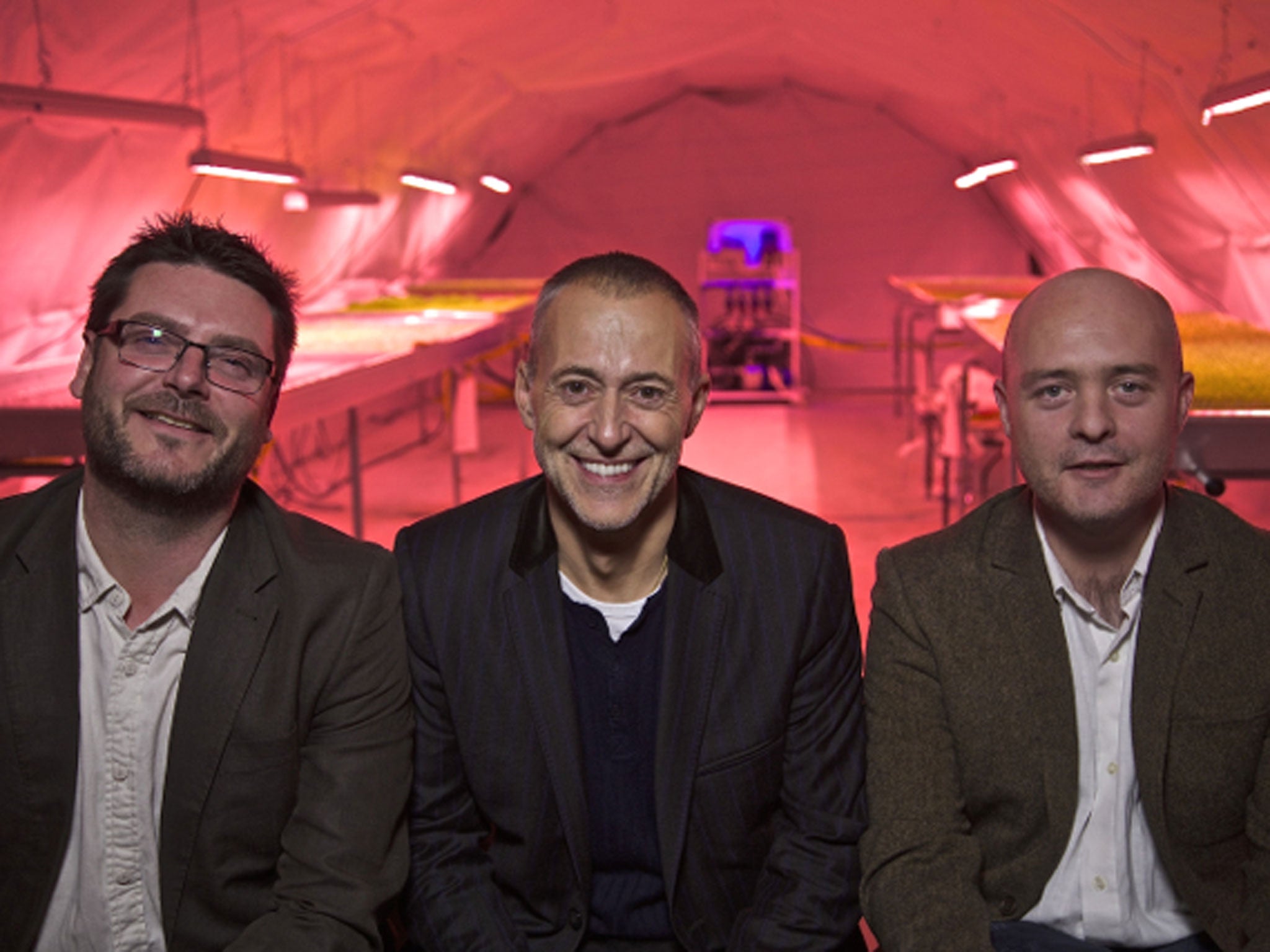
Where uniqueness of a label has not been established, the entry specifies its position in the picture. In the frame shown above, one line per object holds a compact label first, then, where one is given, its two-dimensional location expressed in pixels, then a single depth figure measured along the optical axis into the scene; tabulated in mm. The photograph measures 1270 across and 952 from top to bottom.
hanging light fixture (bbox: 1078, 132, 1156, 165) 6348
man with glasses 1764
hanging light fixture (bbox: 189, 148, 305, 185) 5184
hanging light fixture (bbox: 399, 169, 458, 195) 8383
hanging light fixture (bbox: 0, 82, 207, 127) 3787
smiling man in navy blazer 1931
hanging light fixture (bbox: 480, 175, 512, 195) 10953
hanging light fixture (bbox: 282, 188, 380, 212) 7012
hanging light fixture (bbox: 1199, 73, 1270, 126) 4199
